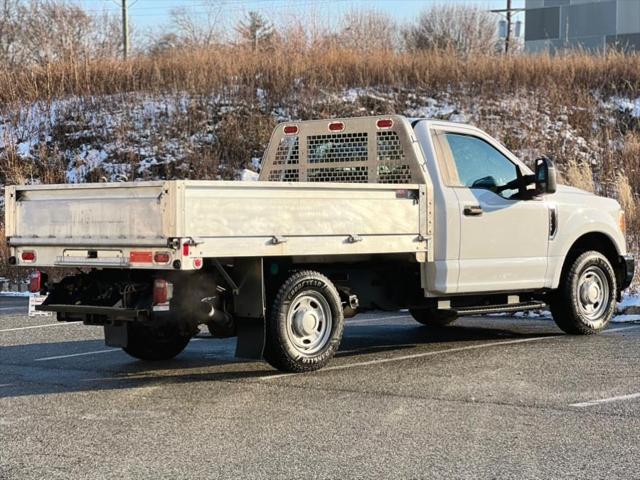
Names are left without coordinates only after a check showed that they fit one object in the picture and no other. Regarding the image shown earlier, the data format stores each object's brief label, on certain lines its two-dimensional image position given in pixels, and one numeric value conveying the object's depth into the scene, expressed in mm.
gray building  48156
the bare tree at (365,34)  30797
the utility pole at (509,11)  49622
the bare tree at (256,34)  30812
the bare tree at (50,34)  31703
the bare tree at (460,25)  49344
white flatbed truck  7559
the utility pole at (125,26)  41094
